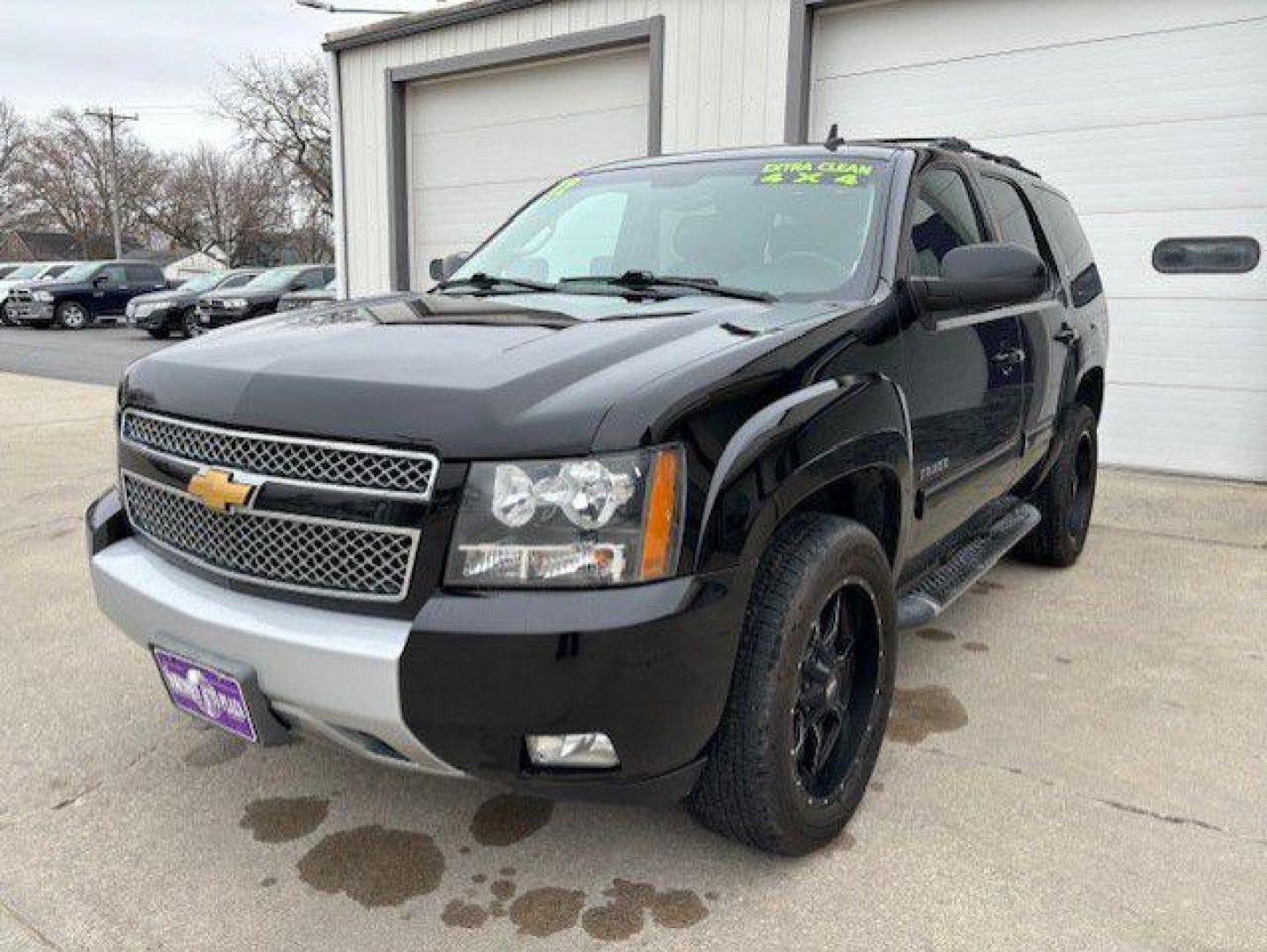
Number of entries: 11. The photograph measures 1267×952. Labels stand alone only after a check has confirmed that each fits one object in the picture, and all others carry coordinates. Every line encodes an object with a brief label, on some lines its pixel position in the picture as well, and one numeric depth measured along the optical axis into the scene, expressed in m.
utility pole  46.88
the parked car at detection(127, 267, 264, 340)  20.50
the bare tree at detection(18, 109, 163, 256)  63.00
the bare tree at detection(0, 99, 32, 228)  65.50
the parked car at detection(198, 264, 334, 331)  18.95
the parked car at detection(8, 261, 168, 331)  24.33
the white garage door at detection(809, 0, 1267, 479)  6.72
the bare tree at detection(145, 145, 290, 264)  63.62
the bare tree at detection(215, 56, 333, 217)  45.50
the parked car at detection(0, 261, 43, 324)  25.72
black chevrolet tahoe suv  1.91
